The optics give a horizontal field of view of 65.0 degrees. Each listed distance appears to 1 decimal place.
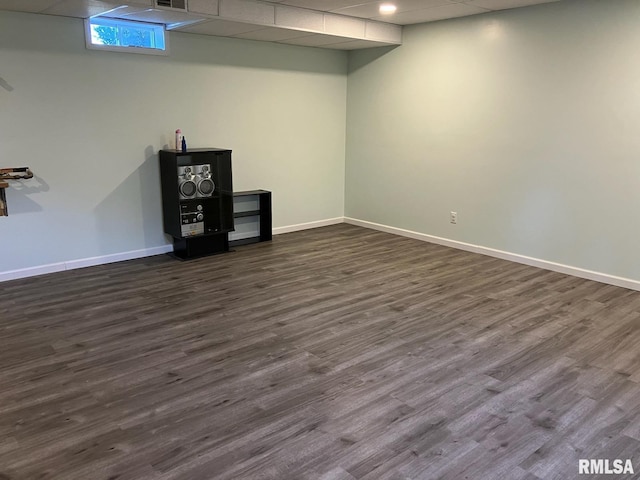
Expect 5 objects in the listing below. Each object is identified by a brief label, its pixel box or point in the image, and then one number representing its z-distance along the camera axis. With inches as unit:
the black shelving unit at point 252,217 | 233.3
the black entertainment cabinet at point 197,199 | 198.7
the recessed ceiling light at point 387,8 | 186.1
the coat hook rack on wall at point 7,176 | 167.6
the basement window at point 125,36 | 182.5
